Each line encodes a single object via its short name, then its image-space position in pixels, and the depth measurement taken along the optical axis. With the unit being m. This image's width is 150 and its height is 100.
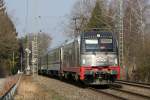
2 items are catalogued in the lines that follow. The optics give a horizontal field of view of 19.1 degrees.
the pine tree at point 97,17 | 70.75
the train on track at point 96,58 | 27.23
